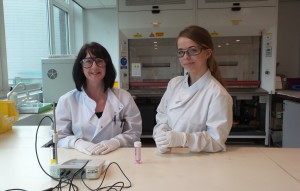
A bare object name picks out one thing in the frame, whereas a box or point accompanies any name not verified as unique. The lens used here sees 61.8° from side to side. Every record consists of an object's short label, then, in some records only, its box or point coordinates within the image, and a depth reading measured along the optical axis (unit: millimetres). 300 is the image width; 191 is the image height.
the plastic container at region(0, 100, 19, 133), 1683
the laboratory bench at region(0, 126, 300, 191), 904
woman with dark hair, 1513
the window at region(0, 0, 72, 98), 2682
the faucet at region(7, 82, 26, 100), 2170
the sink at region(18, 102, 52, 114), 2338
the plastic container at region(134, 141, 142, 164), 1114
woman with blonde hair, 1197
